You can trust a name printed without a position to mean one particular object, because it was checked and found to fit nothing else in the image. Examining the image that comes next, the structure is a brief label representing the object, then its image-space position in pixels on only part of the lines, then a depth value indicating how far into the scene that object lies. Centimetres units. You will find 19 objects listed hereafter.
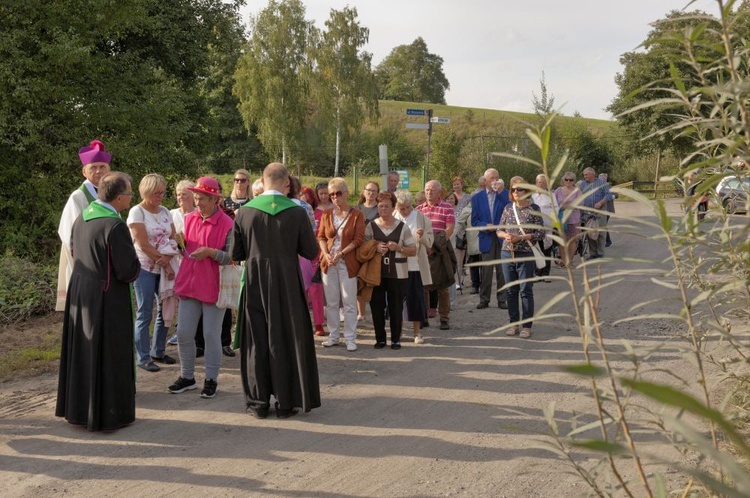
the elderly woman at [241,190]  941
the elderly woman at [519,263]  963
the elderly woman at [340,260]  912
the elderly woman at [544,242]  1188
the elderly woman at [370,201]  982
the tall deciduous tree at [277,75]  5147
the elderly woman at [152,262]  770
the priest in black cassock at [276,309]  655
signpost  1769
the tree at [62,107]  1534
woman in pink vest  706
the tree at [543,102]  2367
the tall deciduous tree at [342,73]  5291
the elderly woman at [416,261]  970
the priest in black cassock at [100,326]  619
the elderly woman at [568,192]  1495
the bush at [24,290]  1049
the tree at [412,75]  10162
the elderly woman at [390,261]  926
